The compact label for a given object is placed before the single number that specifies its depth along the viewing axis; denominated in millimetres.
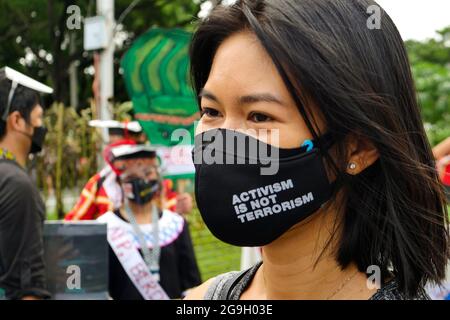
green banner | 3801
